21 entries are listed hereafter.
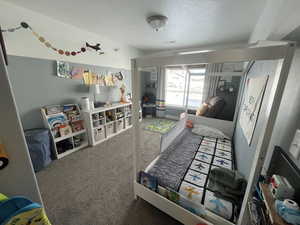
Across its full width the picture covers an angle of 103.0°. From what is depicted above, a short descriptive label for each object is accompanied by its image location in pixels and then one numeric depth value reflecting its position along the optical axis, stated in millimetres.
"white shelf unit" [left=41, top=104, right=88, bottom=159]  2135
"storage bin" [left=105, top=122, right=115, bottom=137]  3105
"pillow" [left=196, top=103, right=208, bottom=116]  2908
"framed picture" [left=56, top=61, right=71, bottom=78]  2282
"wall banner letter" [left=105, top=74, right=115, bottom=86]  3200
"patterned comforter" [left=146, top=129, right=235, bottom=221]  1097
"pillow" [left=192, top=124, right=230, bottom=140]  2305
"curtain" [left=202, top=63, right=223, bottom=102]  3592
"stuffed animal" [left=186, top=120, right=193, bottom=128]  2747
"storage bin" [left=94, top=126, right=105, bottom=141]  2802
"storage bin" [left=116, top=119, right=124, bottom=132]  3393
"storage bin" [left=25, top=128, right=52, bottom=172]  1852
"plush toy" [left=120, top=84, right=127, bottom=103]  3739
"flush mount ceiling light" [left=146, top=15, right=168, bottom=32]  1913
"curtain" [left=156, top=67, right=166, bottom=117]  4664
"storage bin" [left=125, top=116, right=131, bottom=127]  3719
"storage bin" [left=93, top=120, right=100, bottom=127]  2793
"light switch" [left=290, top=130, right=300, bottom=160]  584
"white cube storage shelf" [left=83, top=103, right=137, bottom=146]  2674
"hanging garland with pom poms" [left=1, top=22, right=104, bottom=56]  1806
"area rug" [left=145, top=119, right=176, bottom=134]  3713
